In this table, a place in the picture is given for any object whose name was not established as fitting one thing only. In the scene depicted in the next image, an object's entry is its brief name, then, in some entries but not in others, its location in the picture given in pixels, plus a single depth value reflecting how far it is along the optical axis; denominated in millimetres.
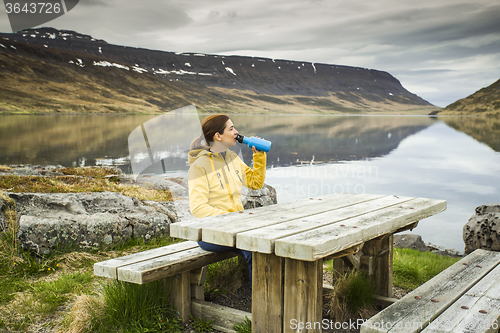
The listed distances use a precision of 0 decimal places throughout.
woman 3096
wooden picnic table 2281
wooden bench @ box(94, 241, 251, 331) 2816
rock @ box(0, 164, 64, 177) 9266
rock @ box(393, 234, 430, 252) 7051
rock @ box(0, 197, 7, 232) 4271
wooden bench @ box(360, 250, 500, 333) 2252
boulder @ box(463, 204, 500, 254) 5168
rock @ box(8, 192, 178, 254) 4207
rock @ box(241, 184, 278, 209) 6371
